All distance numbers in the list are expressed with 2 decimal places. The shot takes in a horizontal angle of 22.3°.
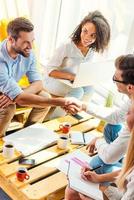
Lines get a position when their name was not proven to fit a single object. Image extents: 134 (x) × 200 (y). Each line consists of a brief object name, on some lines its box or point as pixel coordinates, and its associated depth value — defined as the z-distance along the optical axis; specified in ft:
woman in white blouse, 8.64
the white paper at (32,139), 7.40
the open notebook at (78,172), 5.98
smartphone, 7.00
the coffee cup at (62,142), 7.61
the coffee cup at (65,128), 8.34
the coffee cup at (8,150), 7.00
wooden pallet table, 6.30
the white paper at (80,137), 8.02
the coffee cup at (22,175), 6.48
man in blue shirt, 7.64
